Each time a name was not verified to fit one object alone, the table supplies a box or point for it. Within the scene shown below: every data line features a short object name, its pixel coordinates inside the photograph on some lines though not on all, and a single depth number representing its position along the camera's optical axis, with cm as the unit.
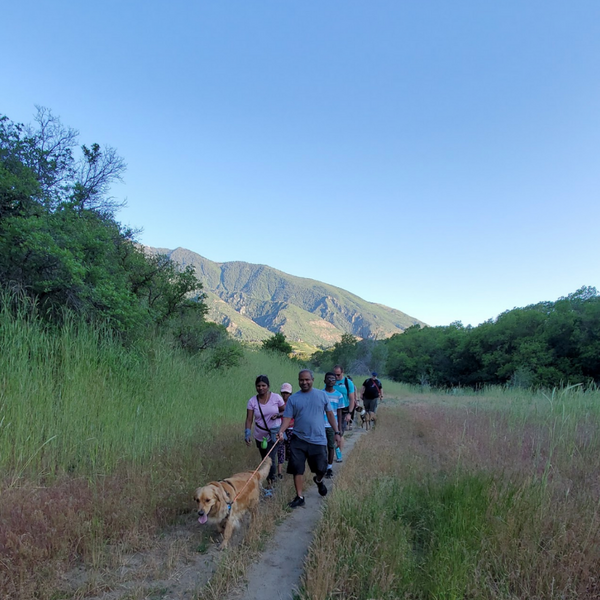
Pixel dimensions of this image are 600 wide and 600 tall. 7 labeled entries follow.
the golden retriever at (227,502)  399
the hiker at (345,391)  913
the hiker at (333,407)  707
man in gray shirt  534
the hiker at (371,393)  1196
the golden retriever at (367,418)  1215
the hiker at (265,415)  594
